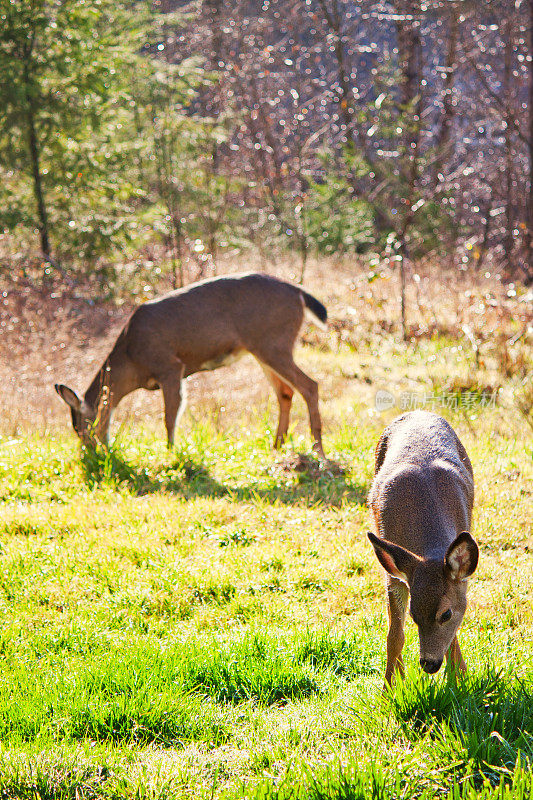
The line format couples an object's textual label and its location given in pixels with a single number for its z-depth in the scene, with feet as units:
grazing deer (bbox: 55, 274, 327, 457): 49.88
